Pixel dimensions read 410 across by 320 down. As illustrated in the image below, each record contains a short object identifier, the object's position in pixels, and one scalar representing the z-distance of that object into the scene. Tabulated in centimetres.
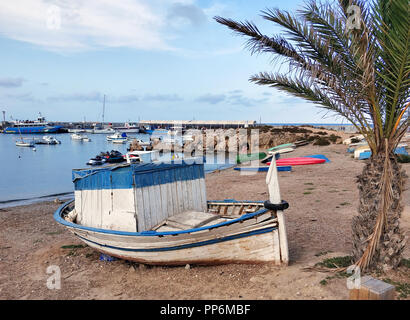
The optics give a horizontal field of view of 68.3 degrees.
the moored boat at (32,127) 13562
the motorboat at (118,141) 9194
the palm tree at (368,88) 587
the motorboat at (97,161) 4516
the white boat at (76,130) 15850
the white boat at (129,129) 13988
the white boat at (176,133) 9513
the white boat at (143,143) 6708
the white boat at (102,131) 15361
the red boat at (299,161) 2988
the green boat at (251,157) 4128
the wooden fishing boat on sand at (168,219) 724
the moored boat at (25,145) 8250
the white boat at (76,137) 10517
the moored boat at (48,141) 9094
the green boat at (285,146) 4162
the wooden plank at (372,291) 423
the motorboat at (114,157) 4662
